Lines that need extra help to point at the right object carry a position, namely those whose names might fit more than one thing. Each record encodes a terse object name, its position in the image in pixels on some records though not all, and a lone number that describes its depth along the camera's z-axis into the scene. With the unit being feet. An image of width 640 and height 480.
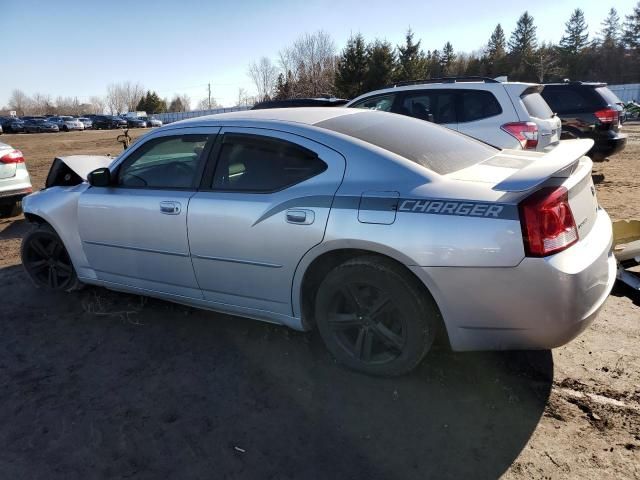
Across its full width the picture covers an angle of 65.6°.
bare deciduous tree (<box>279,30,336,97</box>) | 122.62
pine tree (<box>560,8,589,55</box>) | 242.17
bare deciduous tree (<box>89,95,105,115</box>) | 443.32
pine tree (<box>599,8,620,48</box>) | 219.82
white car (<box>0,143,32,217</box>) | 24.77
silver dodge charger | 8.19
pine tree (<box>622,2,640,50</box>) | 216.54
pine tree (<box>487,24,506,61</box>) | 245.65
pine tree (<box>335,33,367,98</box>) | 116.16
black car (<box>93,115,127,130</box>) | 203.41
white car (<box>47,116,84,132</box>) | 182.91
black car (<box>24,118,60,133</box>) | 174.60
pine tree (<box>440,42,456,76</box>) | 218.07
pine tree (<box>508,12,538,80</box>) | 213.66
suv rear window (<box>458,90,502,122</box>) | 22.61
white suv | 21.95
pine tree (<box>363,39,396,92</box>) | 116.47
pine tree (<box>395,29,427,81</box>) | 127.24
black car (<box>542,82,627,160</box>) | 30.50
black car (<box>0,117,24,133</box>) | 172.55
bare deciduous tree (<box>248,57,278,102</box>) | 168.25
